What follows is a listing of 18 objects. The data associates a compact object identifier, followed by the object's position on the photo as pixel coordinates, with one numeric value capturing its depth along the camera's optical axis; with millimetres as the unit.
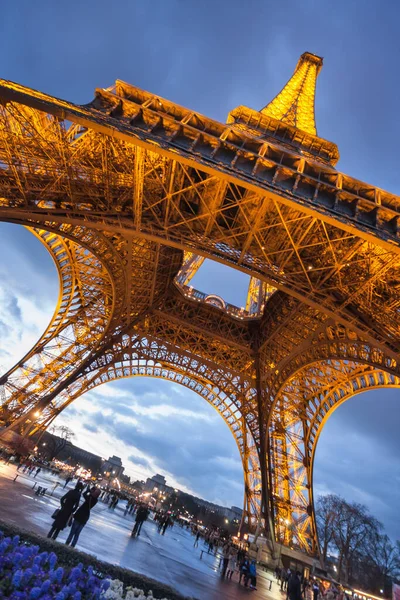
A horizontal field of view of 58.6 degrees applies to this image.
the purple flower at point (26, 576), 3751
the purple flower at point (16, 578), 3613
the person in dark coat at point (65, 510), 7207
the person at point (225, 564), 14638
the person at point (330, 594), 14909
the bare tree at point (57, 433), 52881
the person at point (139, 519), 14793
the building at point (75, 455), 88312
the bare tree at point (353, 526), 46806
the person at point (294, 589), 11680
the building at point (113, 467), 125375
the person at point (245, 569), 13398
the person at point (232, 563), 15047
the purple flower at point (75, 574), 4246
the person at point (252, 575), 13375
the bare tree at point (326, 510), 53112
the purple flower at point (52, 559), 4412
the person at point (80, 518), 7552
